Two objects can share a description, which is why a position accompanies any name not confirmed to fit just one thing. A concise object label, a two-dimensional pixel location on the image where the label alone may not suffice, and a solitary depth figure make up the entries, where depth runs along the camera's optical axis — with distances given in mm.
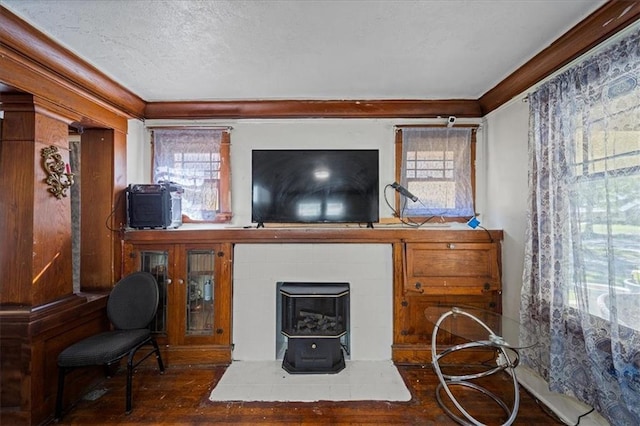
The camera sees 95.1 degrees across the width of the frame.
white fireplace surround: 2590
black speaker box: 2545
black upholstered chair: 1877
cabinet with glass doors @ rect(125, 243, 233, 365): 2553
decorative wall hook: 1941
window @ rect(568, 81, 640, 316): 1462
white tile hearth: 2102
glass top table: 1806
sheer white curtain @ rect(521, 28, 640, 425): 1467
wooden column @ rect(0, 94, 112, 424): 1781
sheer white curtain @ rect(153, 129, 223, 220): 2844
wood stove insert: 2426
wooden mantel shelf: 2514
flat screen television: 2727
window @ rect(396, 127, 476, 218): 2793
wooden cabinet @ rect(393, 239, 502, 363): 2477
